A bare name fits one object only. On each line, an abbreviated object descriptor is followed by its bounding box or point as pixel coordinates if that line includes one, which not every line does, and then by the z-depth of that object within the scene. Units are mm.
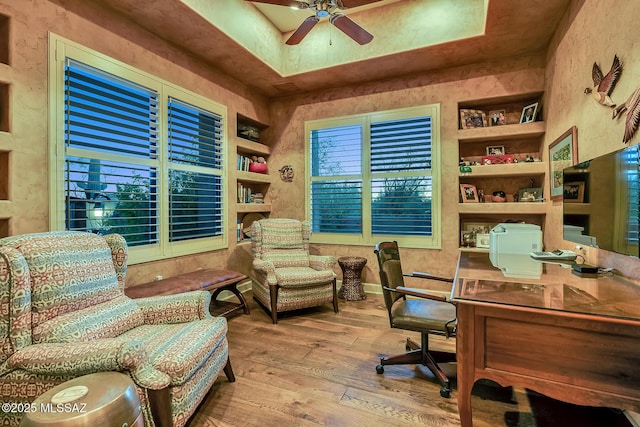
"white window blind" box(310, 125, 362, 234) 4367
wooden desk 1116
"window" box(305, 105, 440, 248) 3972
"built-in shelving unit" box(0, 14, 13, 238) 2072
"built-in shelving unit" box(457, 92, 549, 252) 3479
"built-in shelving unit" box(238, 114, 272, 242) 4324
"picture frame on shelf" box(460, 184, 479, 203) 3791
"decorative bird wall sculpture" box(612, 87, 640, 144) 1601
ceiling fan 2410
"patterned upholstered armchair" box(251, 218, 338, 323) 3217
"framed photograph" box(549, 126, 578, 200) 2484
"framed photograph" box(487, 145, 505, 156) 3793
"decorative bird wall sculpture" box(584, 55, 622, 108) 1837
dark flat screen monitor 1431
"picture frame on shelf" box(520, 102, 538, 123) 3474
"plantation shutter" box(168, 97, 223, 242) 3307
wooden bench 2572
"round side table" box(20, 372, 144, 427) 1011
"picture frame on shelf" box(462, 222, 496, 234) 3822
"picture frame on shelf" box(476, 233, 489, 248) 3643
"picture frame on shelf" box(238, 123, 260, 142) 4547
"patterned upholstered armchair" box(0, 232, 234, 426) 1351
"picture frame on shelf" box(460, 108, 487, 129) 3797
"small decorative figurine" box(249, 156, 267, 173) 4625
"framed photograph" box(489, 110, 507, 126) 3729
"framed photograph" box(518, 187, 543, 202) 3498
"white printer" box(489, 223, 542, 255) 2631
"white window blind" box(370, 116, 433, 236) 3984
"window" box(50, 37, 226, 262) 2400
